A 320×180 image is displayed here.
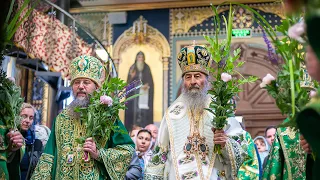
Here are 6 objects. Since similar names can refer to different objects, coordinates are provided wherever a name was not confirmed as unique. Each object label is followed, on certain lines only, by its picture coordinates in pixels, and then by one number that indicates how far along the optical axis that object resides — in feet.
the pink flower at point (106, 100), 14.16
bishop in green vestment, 14.34
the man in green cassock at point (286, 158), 12.74
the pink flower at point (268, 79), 11.19
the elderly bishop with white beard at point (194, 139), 14.11
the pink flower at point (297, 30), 7.00
